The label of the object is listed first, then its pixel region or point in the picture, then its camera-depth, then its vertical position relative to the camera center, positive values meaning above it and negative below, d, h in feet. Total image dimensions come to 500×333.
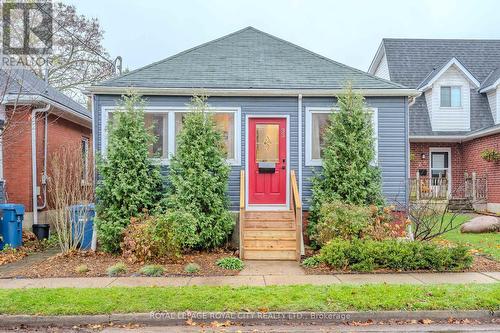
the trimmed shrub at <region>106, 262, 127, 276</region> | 23.86 -5.62
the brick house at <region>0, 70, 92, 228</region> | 35.50 +1.85
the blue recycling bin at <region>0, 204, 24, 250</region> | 31.45 -3.86
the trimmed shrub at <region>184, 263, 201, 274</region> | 24.17 -5.61
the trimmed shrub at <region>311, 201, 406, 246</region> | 27.14 -3.38
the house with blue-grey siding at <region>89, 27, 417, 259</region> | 32.22 +4.24
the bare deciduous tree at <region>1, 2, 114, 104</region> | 73.77 +22.66
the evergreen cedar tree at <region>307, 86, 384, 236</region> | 30.19 +0.83
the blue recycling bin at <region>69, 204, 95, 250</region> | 29.71 -3.58
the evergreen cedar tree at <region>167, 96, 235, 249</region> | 28.78 -0.38
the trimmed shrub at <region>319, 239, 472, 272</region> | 24.36 -5.02
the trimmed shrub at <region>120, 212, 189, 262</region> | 25.95 -4.02
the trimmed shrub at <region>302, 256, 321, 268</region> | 25.59 -5.55
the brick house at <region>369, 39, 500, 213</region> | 51.72 +5.64
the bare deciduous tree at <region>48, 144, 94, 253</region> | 29.30 -1.40
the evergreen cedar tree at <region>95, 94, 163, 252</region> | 28.76 -0.30
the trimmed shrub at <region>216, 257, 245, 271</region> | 25.18 -5.58
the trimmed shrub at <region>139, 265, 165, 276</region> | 23.72 -5.61
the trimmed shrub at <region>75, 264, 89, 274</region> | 24.16 -5.64
